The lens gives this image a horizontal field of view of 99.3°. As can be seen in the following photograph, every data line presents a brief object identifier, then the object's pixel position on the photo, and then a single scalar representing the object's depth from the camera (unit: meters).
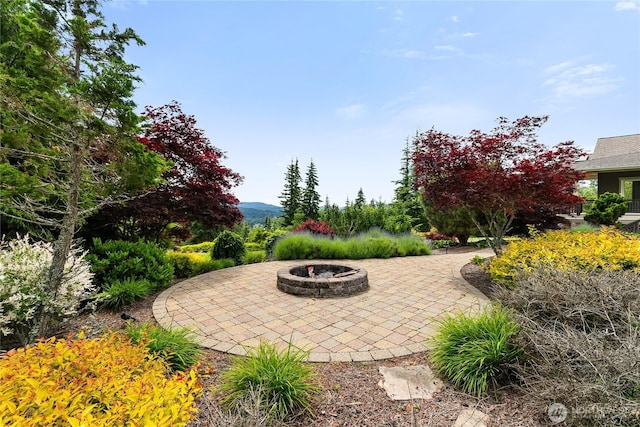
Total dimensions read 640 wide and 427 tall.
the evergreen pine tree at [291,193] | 25.85
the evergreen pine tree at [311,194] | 25.16
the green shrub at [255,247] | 11.26
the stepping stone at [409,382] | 2.22
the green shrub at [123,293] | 4.02
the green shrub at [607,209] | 11.82
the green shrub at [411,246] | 8.80
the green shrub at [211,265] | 6.41
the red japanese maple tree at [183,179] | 5.66
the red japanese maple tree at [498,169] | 5.27
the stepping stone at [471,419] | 1.89
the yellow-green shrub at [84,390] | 1.10
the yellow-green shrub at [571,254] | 3.58
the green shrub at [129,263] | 4.41
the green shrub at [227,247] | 7.65
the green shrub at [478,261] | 6.69
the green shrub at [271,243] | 9.13
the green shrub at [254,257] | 8.03
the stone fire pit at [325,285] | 4.67
